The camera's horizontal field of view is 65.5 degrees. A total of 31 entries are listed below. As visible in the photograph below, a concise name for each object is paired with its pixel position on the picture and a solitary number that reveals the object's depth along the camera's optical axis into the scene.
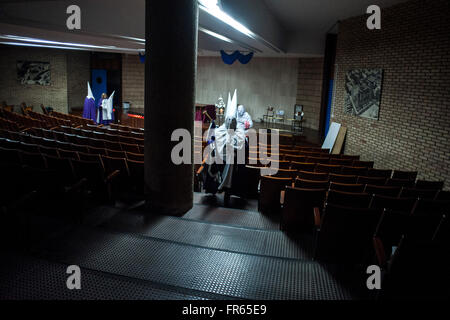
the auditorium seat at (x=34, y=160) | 5.54
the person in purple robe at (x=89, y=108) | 15.76
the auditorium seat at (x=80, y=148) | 6.80
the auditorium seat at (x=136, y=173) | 5.93
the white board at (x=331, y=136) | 12.38
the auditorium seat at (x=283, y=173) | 6.00
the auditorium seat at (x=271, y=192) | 5.56
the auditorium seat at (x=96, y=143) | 7.61
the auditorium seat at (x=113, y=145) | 7.63
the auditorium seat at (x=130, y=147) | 7.43
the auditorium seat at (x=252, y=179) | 6.38
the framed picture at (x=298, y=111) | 17.04
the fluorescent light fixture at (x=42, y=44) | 11.34
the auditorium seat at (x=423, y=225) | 3.62
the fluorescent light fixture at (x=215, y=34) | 10.93
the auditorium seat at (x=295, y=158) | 7.53
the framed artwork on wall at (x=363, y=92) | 10.15
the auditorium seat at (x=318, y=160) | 7.50
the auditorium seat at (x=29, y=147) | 6.21
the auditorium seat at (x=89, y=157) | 5.94
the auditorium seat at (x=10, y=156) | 5.87
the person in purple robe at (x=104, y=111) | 15.88
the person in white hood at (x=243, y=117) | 12.98
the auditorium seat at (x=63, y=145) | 6.92
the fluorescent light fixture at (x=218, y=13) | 7.18
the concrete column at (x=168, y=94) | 5.01
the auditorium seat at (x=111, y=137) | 8.56
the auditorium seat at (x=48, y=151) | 6.22
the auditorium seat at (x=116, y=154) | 6.41
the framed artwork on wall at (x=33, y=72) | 18.17
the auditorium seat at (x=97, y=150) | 6.82
